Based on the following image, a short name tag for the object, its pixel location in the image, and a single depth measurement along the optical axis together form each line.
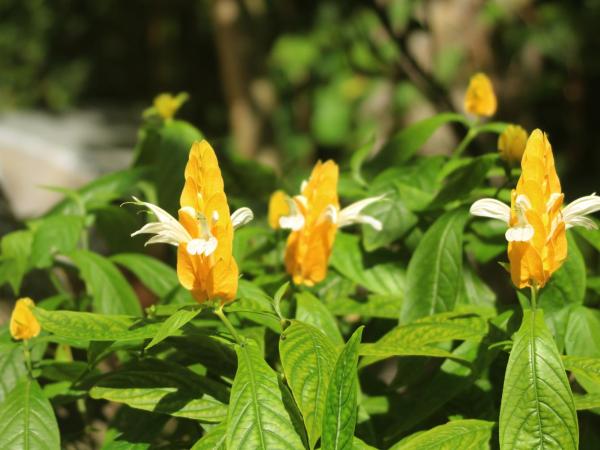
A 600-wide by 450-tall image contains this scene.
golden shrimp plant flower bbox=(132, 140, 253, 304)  0.93
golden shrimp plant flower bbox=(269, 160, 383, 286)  1.03
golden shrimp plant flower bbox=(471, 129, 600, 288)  0.94
